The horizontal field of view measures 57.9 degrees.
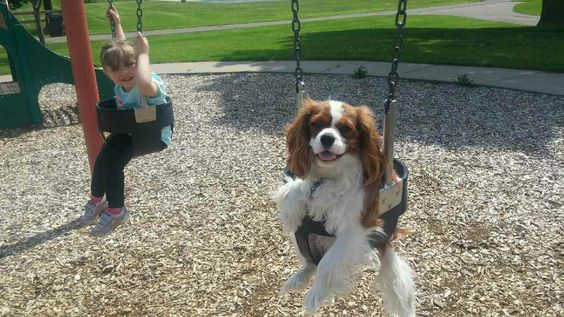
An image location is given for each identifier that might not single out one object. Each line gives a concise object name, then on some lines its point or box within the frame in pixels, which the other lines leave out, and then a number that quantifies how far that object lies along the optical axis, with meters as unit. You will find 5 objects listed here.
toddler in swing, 3.21
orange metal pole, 4.50
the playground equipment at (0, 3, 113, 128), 7.87
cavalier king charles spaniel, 2.37
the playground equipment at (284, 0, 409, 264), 2.49
